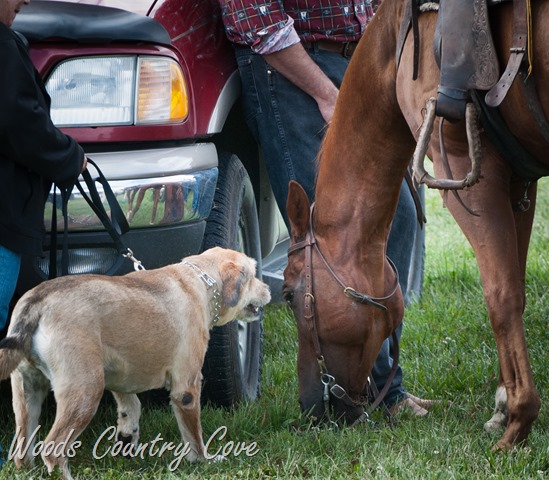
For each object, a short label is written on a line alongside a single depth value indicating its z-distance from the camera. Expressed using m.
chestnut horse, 7.43
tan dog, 6.95
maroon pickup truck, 8.11
